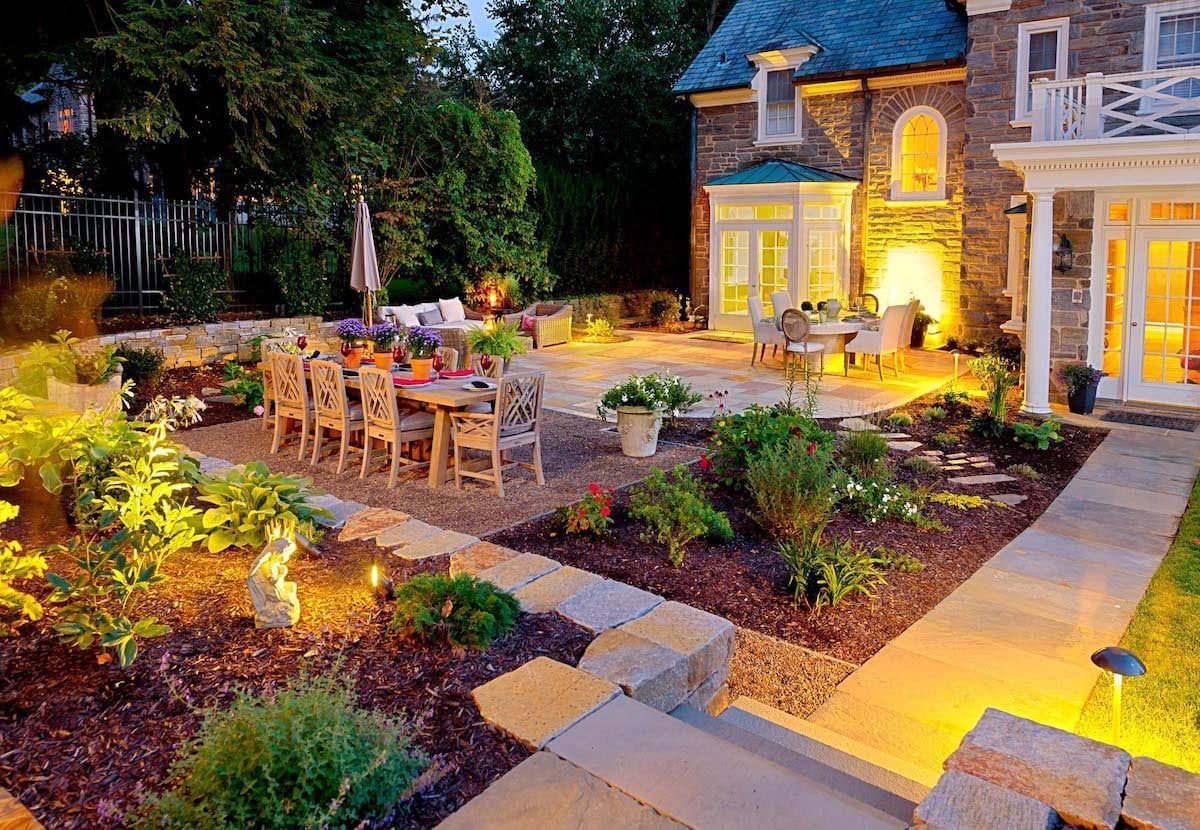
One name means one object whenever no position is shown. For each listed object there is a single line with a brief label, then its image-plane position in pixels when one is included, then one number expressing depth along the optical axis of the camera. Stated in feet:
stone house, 34.27
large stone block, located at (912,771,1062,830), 8.01
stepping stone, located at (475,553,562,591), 14.17
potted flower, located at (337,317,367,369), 26.78
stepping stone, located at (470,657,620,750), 9.53
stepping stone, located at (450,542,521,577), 14.92
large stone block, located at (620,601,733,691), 11.53
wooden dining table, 22.89
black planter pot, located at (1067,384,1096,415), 34.81
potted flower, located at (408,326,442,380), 24.56
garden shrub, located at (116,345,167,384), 34.78
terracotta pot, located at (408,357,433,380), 24.50
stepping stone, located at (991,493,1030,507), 23.11
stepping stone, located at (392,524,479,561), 15.93
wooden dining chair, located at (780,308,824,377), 40.81
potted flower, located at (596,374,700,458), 26.37
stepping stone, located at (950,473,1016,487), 24.95
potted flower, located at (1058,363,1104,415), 34.71
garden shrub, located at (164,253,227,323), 40.45
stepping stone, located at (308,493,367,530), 17.34
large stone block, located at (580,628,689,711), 10.49
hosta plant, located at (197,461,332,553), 14.98
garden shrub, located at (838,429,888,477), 23.59
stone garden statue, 12.15
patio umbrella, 36.24
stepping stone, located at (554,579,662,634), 12.62
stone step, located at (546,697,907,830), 8.20
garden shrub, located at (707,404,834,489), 22.53
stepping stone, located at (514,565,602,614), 13.20
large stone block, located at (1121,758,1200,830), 8.06
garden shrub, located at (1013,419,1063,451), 28.81
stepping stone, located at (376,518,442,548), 16.60
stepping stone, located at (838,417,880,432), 30.45
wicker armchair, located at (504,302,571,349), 53.47
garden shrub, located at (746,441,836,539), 18.54
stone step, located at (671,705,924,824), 9.53
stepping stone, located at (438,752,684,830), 8.01
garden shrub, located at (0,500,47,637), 11.53
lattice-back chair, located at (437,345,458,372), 27.84
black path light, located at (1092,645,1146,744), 10.50
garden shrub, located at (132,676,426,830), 7.78
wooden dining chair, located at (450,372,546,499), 22.70
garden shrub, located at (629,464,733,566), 18.26
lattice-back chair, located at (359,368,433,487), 23.39
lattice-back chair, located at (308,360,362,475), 24.67
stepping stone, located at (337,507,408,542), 17.00
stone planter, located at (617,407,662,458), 26.35
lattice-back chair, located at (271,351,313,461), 25.86
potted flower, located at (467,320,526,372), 37.04
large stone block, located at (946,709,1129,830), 8.30
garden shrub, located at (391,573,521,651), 11.68
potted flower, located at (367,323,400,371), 24.68
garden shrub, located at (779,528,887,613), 15.98
